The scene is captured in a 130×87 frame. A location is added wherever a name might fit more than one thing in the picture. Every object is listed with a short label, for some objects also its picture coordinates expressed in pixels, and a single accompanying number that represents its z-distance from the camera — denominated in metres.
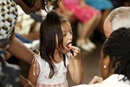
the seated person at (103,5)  7.20
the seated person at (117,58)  1.87
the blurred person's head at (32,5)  2.73
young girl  2.73
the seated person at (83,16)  6.94
